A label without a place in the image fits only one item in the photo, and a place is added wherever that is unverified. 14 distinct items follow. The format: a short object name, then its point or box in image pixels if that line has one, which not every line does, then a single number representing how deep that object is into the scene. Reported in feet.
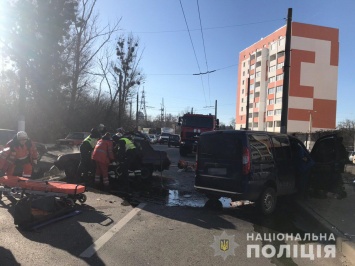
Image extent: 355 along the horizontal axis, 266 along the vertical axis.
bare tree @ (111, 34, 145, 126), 149.89
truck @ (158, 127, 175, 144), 185.06
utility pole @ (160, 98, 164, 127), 351.73
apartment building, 245.04
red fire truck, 86.74
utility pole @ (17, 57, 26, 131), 51.19
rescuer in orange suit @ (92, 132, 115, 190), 35.29
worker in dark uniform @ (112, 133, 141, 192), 37.52
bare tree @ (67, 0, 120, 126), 115.03
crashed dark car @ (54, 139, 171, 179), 42.47
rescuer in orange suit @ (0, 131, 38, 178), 29.60
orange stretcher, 24.40
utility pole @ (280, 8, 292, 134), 48.65
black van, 25.58
